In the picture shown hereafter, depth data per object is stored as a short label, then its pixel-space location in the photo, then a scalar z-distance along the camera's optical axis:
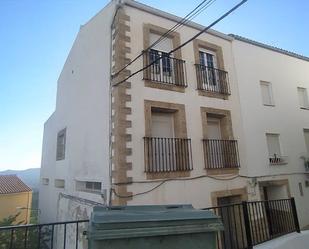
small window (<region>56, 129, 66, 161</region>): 10.77
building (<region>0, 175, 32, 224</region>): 19.55
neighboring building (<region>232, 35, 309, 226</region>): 9.27
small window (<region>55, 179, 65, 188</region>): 10.89
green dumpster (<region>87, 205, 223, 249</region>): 2.26
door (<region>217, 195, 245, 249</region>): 7.65
